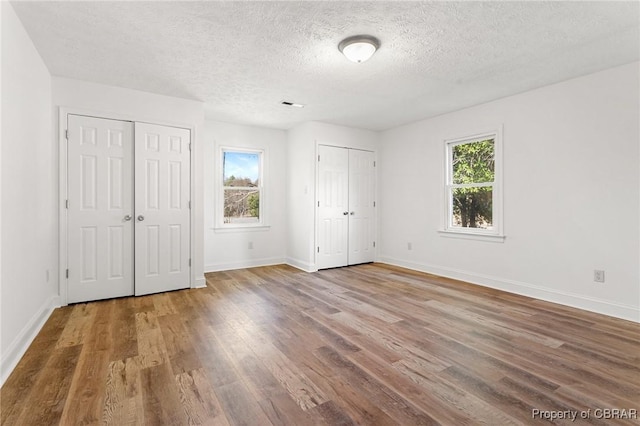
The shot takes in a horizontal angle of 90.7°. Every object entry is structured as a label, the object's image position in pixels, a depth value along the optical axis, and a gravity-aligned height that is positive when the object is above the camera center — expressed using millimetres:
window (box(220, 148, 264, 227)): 5559 +437
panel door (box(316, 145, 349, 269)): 5566 +102
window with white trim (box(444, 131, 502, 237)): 4391 +409
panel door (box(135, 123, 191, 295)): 3979 +53
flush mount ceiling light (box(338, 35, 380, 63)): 2682 +1435
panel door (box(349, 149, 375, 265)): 5965 +110
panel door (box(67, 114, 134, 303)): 3625 +45
